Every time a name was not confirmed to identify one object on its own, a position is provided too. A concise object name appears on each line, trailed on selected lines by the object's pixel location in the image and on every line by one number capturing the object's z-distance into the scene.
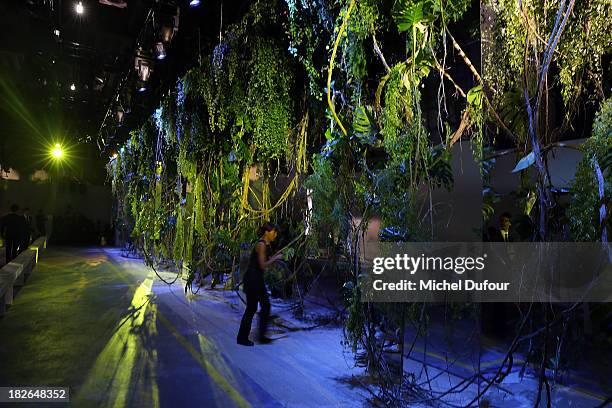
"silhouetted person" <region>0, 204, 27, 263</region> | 10.91
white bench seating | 6.57
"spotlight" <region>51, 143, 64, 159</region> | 19.27
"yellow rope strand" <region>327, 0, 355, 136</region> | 3.71
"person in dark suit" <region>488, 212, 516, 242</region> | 4.36
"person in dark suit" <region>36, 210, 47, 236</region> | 19.56
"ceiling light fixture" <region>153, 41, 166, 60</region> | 7.16
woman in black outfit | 5.41
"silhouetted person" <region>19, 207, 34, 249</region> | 11.23
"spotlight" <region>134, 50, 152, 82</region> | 8.05
